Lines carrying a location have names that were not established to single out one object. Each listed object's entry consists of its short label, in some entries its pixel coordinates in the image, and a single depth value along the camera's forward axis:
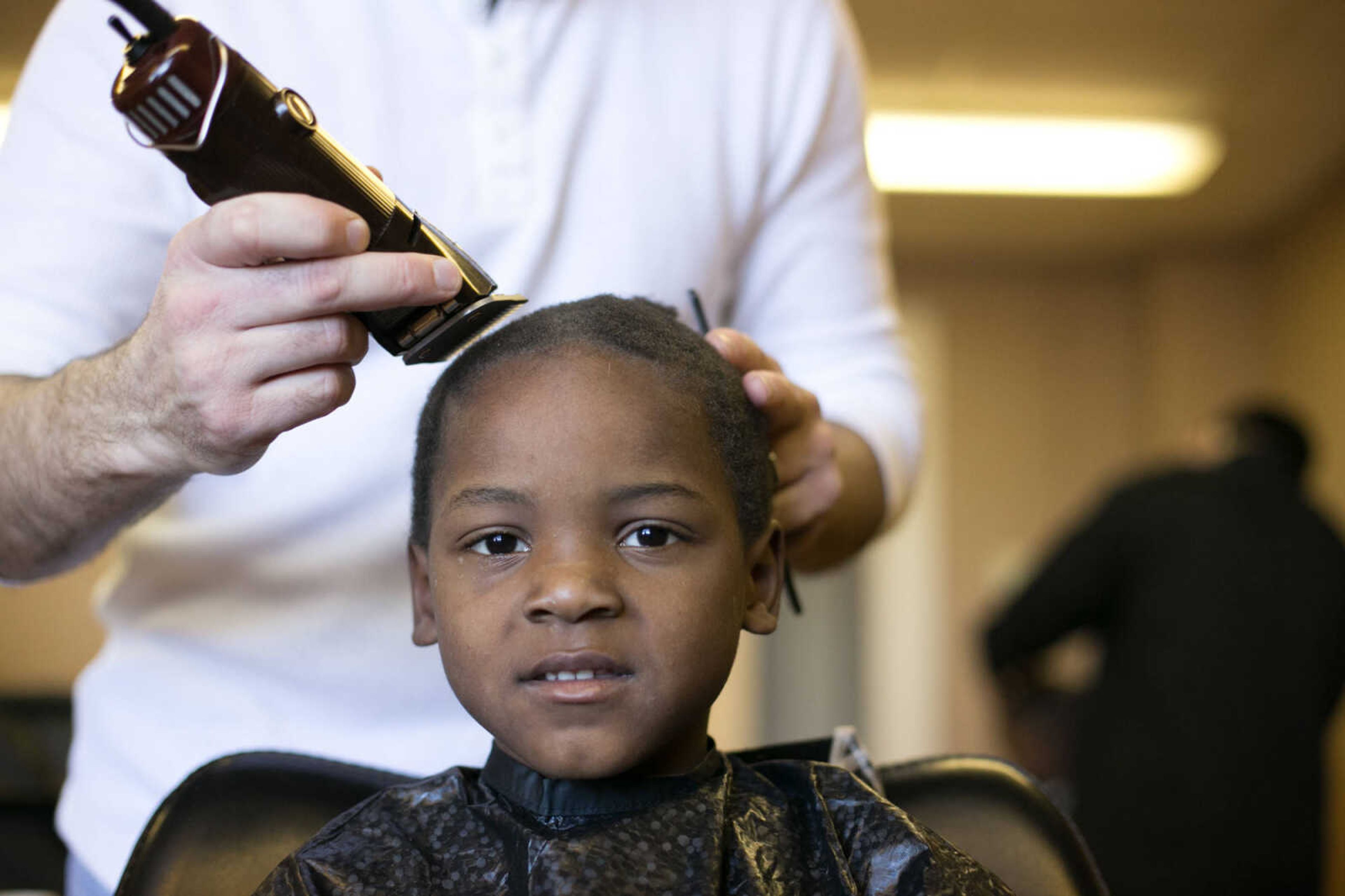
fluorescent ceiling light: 4.23
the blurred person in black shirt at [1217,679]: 2.89
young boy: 0.90
